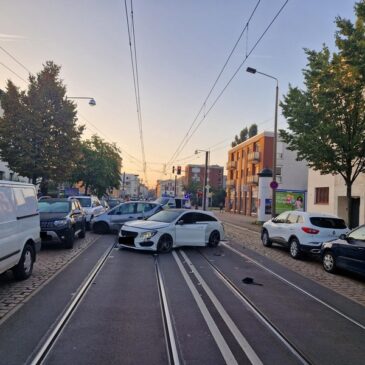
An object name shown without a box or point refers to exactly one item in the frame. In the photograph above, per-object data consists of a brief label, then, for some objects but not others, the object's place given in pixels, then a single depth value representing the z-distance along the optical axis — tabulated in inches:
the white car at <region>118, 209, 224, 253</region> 479.8
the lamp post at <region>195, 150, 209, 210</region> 1704.0
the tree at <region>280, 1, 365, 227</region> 622.2
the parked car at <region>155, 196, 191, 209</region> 1149.7
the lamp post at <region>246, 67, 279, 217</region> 956.6
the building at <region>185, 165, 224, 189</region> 4653.1
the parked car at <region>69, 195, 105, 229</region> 770.4
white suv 505.7
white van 272.2
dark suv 481.0
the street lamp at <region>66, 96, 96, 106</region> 922.7
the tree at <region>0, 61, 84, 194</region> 955.3
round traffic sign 956.0
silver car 685.9
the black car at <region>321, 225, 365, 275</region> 372.2
